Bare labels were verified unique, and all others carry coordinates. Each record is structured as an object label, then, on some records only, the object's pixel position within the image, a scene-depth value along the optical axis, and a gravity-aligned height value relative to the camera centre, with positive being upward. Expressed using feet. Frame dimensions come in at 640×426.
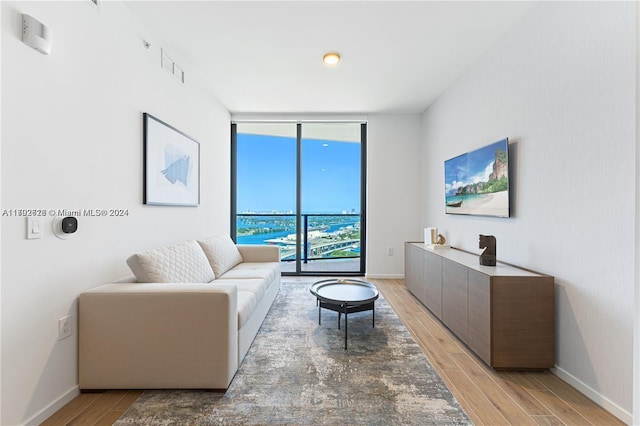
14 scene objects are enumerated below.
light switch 4.82 -0.26
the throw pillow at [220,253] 10.07 -1.50
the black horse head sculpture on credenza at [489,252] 7.75 -1.02
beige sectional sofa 5.72 -2.50
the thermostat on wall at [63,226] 5.32 -0.26
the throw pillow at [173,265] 6.61 -1.35
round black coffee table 8.11 -2.51
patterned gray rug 5.14 -3.66
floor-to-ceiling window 16.07 +1.27
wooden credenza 6.44 -2.38
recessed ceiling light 9.23 +5.15
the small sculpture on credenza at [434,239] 11.44 -1.04
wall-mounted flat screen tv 8.18 +1.11
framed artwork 8.02 +1.55
